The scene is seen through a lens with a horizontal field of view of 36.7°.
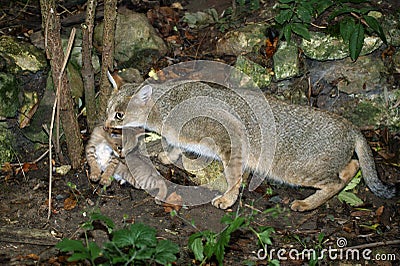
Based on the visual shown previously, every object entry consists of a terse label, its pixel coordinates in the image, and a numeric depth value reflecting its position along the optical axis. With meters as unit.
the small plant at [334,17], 6.09
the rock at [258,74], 6.61
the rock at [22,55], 6.13
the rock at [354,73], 6.54
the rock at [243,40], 6.85
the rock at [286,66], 6.59
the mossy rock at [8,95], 5.90
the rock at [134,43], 6.97
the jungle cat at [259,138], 5.50
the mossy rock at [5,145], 5.85
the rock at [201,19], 7.47
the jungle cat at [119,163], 5.48
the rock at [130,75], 6.69
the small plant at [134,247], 3.52
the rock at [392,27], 6.64
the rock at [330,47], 6.60
